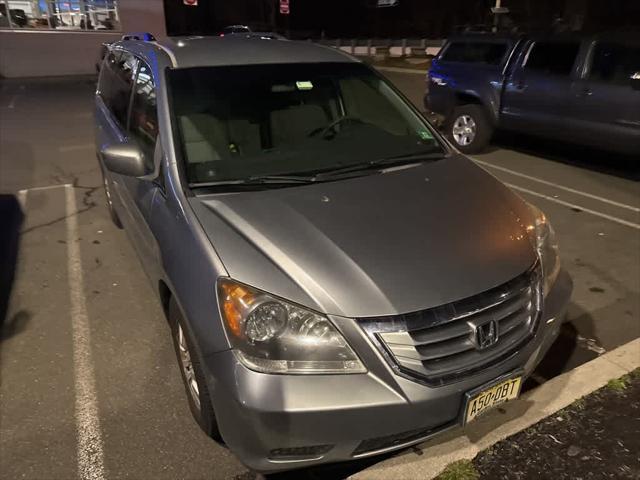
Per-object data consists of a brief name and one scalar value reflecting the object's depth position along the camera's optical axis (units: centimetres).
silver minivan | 195
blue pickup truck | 623
